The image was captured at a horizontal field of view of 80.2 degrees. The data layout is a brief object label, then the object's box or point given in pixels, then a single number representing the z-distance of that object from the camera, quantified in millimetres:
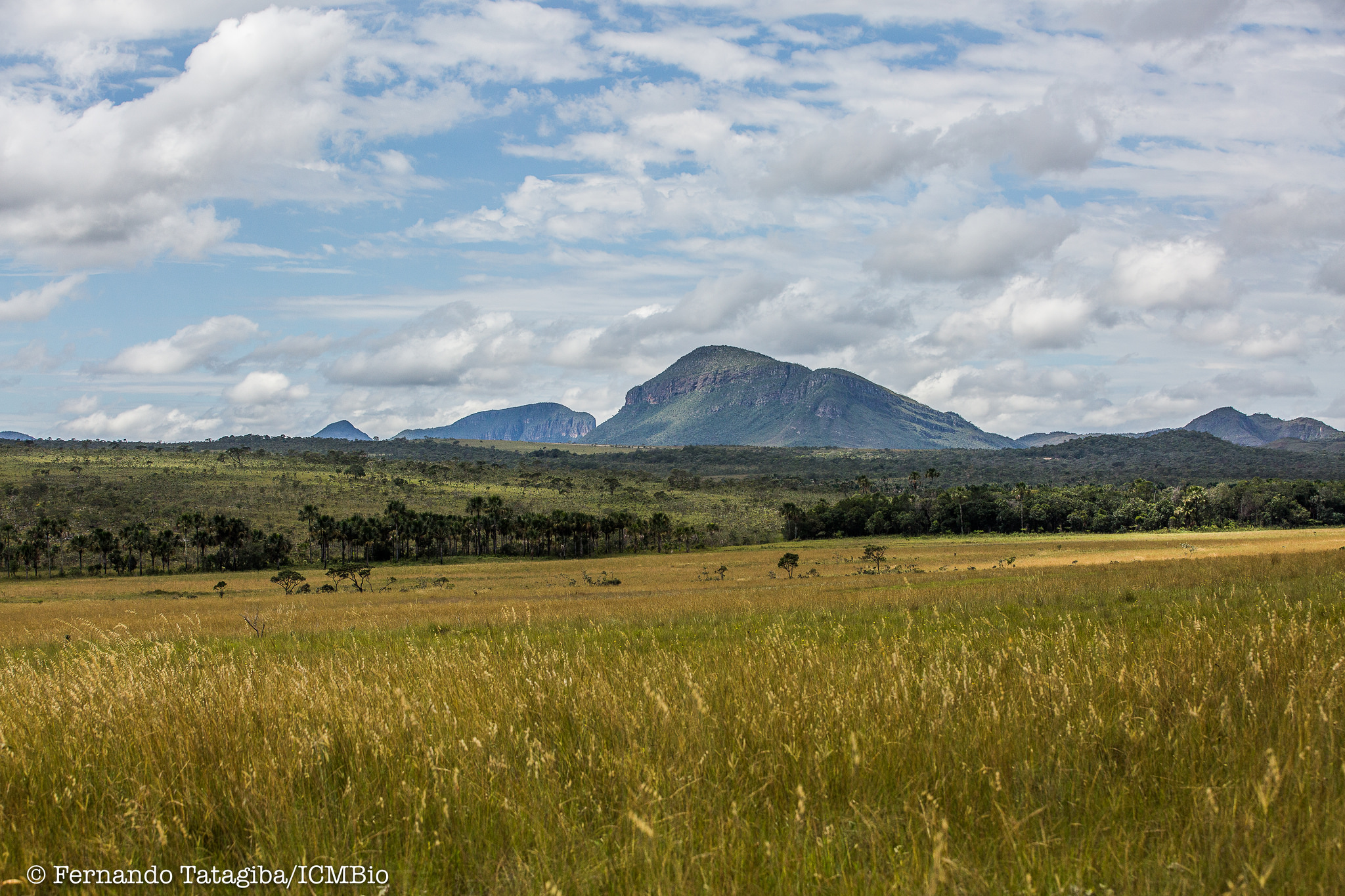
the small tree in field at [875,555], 71875
